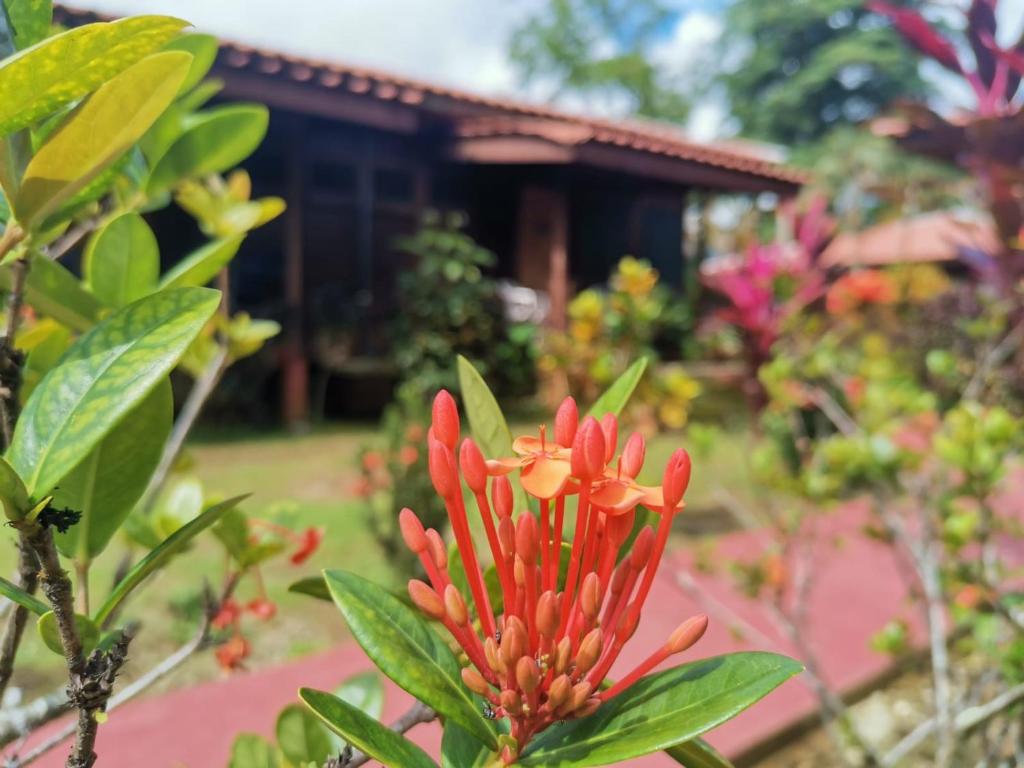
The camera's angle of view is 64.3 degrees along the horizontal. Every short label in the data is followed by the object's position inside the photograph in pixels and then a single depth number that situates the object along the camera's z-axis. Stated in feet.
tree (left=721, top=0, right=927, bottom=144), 75.15
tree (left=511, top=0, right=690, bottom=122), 101.71
